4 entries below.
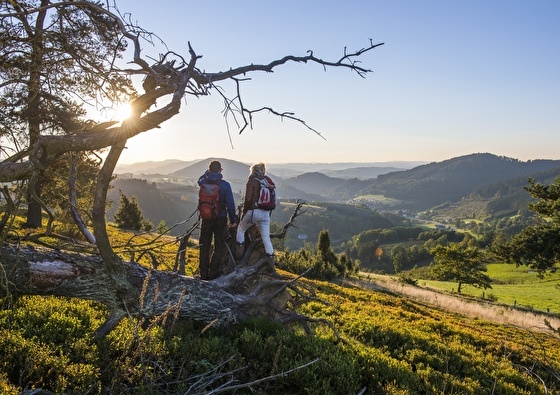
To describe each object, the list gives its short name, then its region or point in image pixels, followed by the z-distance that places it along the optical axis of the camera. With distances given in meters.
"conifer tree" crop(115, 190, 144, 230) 37.03
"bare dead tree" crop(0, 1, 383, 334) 3.23
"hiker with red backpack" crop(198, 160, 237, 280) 6.55
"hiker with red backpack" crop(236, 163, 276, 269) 6.83
